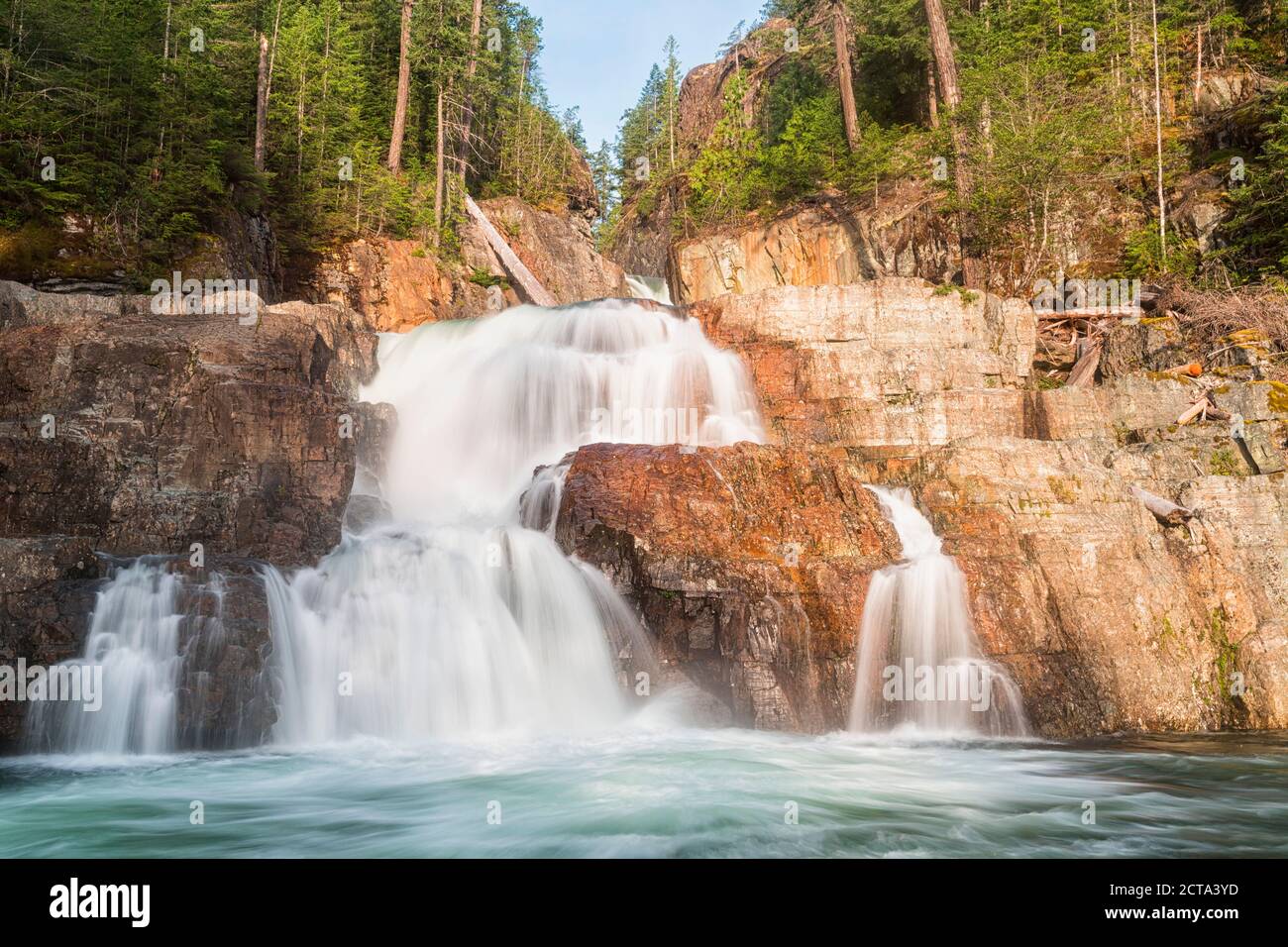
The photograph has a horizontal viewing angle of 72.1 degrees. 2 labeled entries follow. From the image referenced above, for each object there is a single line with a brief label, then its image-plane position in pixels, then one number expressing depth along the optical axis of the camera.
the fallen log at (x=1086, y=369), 18.34
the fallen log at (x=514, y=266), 30.36
